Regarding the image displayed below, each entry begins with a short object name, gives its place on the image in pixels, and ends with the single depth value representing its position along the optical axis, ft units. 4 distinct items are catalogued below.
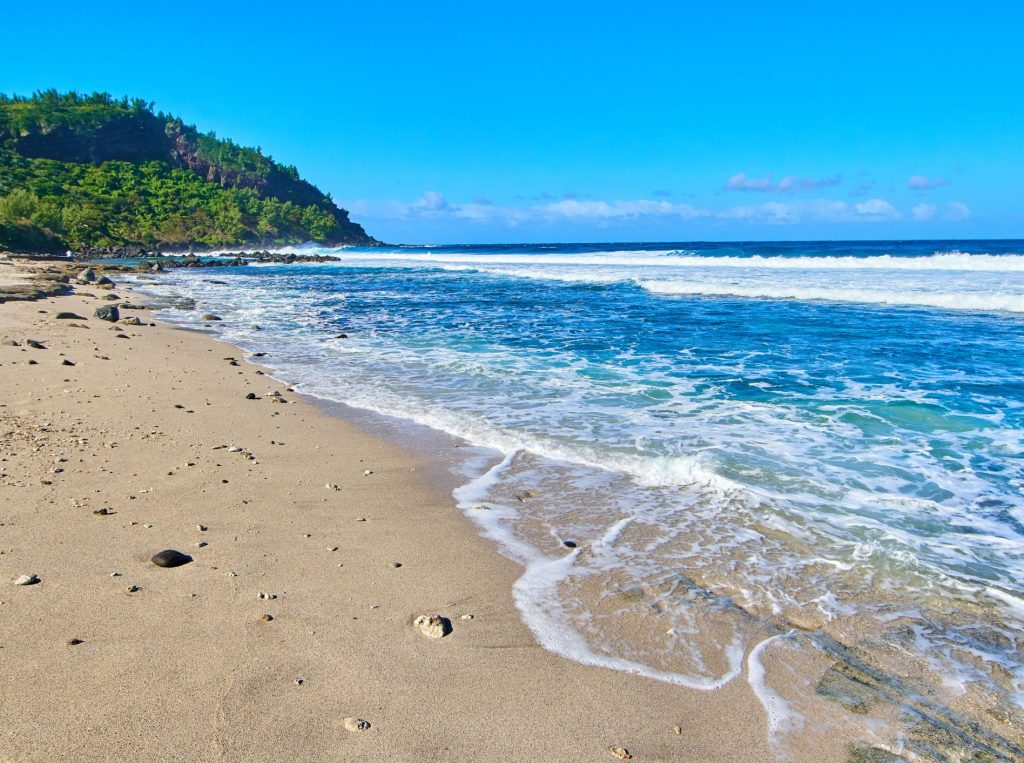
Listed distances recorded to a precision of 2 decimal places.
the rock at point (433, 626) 9.89
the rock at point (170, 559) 11.39
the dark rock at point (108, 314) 45.91
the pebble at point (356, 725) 7.60
